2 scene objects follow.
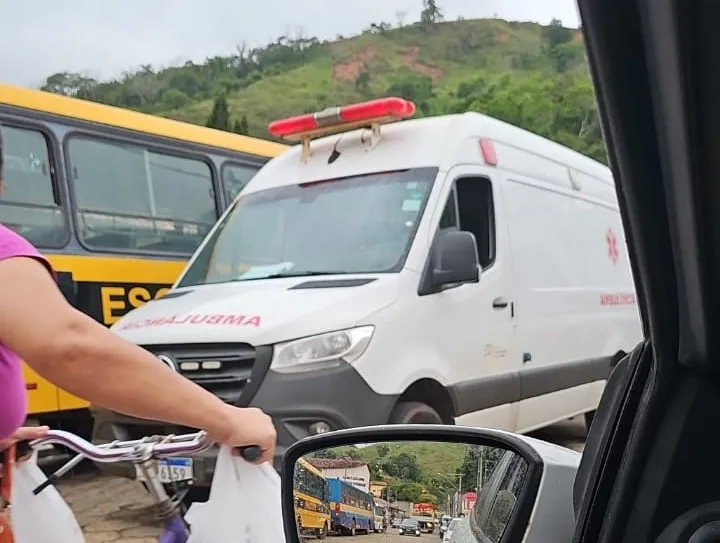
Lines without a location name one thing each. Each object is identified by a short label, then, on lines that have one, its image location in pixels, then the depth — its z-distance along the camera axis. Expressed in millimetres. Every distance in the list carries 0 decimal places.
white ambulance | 4262
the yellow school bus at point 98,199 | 6699
